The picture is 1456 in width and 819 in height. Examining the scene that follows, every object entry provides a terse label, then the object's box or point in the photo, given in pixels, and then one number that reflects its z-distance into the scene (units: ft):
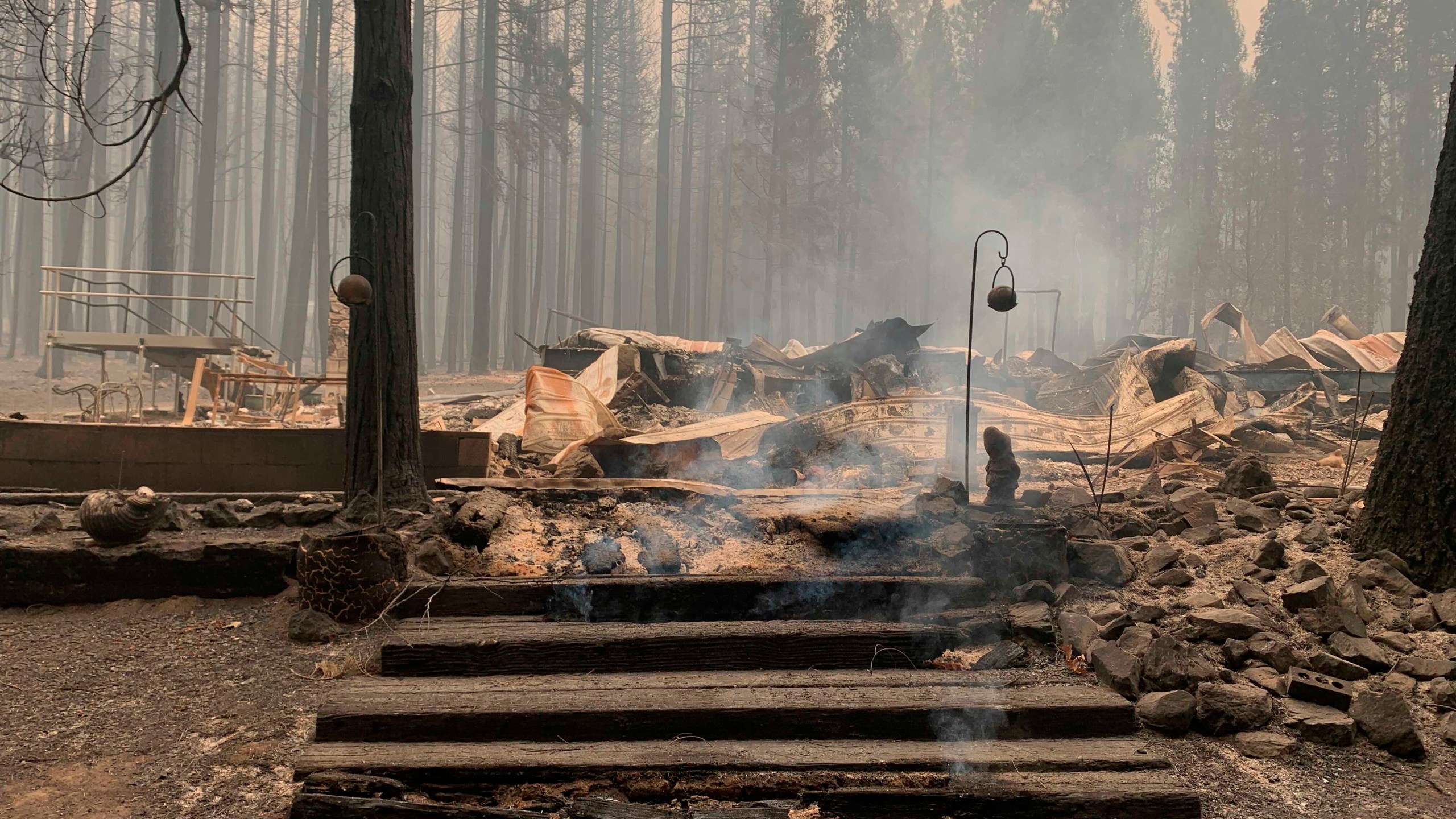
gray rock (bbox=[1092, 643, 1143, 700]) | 11.74
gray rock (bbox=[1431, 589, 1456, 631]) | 12.49
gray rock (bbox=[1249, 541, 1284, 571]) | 14.58
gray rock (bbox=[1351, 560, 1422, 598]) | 13.44
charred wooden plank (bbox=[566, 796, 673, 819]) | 8.77
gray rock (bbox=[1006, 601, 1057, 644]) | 13.48
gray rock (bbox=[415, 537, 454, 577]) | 15.42
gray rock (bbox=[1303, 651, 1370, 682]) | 11.73
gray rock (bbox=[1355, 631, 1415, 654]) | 12.17
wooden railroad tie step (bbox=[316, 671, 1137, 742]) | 10.66
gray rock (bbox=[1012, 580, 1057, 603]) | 14.46
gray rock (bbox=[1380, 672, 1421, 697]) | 11.43
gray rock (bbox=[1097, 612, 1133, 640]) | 13.19
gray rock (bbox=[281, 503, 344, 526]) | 18.12
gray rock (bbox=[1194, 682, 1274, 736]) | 10.94
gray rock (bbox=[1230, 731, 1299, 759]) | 10.50
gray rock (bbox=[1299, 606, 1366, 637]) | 12.60
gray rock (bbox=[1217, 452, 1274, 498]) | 18.95
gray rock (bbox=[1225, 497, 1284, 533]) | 16.38
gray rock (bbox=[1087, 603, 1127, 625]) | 13.50
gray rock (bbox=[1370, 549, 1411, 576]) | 13.87
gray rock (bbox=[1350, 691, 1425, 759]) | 10.32
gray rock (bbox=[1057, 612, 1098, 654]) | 13.12
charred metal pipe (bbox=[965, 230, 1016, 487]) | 17.97
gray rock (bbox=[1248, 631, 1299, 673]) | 11.93
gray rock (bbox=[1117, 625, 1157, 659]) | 12.39
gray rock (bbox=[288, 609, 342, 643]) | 13.92
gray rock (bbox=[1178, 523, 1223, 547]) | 16.15
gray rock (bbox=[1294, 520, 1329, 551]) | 15.21
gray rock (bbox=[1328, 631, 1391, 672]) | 11.88
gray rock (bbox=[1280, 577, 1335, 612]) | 13.05
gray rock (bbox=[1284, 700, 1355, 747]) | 10.63
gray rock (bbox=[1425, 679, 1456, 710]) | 11.16
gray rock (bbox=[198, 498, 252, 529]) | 17.84
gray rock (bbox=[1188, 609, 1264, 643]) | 12.51
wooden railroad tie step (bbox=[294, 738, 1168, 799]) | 9.65
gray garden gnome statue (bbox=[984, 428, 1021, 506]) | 18.43
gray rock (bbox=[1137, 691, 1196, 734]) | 11.02
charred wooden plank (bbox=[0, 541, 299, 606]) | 14.94
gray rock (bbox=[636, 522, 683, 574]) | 15.88
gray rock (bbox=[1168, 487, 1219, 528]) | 16.90
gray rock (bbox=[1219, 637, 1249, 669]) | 12.15
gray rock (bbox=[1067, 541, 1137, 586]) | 15.15
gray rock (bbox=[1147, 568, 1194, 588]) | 14.65
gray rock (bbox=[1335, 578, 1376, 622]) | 12.89
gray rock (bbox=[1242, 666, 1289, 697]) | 11.59
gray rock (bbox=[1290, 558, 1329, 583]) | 13.66
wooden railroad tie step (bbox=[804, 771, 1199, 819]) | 9.09
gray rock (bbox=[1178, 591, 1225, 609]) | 13.61
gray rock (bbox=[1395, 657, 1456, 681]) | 11.53
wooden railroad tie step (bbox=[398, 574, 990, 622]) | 14.29
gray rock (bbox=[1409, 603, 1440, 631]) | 12.62
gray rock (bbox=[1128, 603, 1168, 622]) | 13.41
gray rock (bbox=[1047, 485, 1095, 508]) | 19.15
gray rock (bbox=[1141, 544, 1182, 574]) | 15.20
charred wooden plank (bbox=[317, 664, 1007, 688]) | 11.70
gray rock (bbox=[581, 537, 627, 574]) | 15.58
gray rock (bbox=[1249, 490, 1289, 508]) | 17.47
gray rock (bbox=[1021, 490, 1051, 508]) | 19.07
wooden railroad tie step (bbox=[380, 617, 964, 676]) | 12.56
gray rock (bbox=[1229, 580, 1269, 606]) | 13.53
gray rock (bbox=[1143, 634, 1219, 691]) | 11.59
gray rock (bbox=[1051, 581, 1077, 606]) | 14.40
